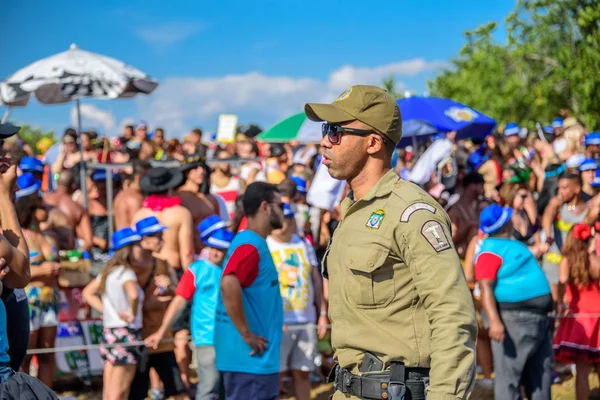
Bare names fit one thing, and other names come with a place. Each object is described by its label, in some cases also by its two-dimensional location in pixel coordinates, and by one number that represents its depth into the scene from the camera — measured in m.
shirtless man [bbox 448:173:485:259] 9.04
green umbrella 11.64
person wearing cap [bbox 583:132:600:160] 11.95
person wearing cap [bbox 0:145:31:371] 3.72
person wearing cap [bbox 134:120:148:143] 15.50
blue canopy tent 10.58
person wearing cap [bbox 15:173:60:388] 6.93
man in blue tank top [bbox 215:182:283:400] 5.48
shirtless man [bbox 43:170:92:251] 8.70
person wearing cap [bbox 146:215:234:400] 6.34
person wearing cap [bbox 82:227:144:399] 6.29
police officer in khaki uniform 2.91
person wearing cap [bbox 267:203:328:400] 6.87
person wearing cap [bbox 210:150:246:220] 11.24
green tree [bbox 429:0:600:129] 19.42
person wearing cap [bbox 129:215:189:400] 6.52
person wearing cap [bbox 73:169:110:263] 10.32
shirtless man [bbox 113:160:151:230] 9.33
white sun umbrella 9.87
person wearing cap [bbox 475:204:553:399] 6.21
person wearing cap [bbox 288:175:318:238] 9.32
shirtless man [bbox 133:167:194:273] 7.72
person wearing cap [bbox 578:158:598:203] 9.59
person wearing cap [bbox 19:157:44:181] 8.55
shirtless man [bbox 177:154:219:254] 8.87
